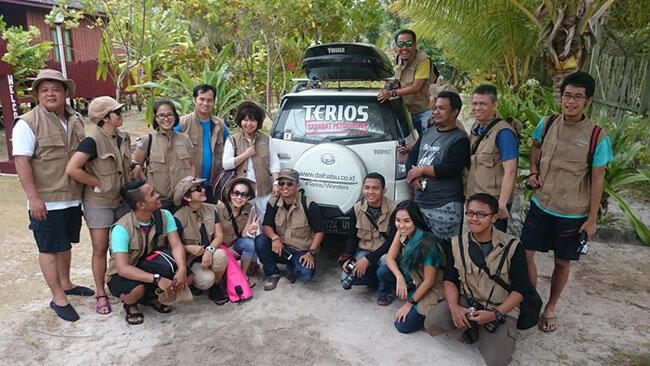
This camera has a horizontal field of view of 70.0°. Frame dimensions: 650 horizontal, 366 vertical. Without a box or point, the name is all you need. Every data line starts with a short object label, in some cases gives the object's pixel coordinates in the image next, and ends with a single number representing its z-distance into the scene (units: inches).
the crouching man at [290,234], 158.7
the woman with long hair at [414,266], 131.6
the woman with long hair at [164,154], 153.8
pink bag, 151.0
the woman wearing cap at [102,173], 133.3
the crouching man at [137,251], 133.6
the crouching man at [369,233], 149.3
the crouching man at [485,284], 116.9
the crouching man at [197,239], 146.9
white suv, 159.8
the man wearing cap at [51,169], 129.2
